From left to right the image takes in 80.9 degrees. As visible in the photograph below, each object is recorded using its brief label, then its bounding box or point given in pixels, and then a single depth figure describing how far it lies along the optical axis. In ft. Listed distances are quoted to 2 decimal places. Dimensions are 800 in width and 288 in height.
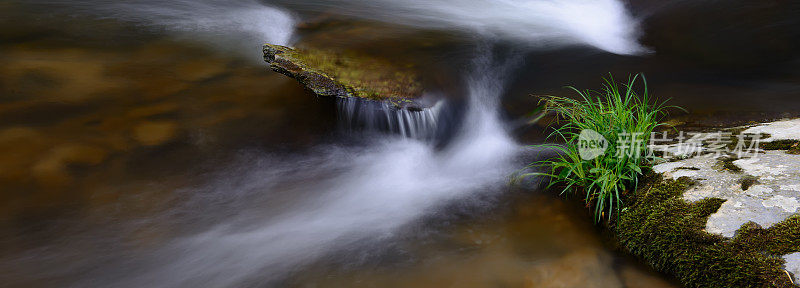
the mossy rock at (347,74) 14.07
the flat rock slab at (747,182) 8.27
